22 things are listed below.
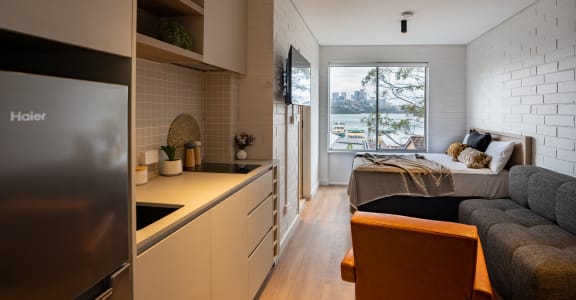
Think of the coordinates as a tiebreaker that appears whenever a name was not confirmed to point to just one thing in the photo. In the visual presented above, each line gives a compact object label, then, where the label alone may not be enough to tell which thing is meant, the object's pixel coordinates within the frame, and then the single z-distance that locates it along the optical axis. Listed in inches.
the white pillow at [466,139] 234.3
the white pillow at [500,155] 173.9
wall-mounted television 135.9
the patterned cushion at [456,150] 215.6
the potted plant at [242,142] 129.7
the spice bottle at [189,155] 110.7
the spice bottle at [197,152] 114.3
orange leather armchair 59.8
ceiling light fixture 185.8
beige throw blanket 170.7
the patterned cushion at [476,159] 181.0
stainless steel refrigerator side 28.8
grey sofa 85.0
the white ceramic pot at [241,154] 129.5
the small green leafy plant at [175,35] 85.3
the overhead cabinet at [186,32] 81.4
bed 168.6
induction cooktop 104.6
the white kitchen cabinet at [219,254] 53.9
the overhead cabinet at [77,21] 30.6
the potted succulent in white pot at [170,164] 97.3
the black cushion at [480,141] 204.7
